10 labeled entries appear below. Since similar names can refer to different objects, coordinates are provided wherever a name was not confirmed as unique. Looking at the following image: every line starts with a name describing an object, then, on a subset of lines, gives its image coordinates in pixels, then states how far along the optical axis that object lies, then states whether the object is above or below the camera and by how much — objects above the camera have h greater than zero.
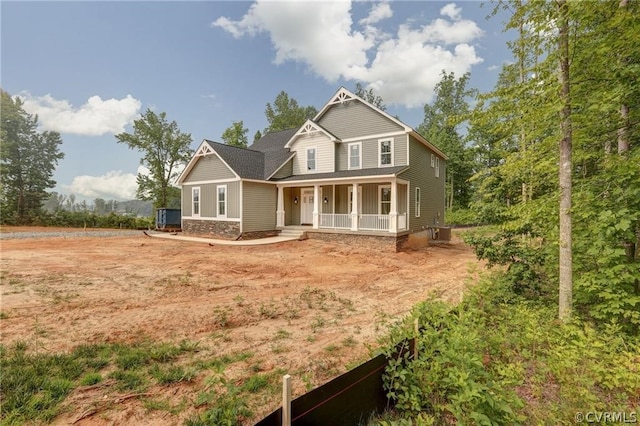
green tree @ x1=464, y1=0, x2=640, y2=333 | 3.51 +1.30
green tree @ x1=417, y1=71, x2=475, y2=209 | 31.00 +9.84
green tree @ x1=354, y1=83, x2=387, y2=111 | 39.44 +18.00
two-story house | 13.77 +1.86
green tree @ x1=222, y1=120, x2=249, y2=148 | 31.02 +9.51
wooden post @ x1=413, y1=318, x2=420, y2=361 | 2.87 -1.43
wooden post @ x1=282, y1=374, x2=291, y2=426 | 1.73 -1.25
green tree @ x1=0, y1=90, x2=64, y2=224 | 24.36 +5.39
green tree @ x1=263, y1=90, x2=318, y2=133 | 39.03 +15.31
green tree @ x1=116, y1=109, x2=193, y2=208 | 29.84 +7.63
